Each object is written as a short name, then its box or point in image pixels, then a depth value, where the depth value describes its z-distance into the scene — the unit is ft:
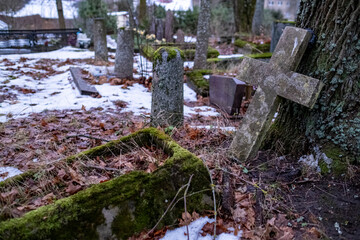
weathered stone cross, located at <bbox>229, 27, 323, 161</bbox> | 8.40
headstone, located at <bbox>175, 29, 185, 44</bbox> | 38.29
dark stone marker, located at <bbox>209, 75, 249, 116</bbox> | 18.43
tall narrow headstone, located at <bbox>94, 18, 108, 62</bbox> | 33.68
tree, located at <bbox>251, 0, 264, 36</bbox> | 51.52
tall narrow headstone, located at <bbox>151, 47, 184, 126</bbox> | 12.56
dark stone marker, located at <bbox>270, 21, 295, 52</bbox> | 33.19
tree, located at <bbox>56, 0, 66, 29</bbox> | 55.39
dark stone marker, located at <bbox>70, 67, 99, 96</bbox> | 21.35
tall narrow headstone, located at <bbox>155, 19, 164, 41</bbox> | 44.35
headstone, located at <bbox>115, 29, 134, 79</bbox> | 26.43
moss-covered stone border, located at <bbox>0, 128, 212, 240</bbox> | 5.74
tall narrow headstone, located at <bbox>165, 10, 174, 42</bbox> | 38.40
